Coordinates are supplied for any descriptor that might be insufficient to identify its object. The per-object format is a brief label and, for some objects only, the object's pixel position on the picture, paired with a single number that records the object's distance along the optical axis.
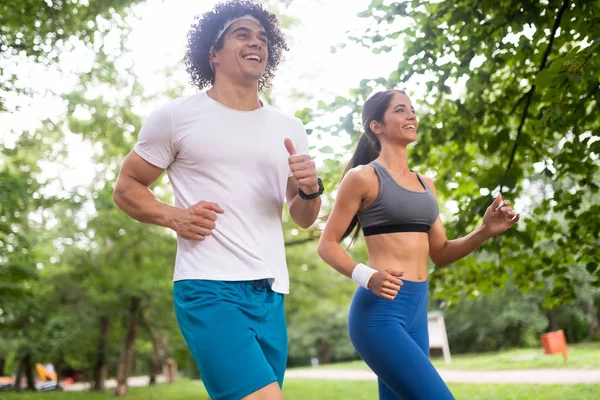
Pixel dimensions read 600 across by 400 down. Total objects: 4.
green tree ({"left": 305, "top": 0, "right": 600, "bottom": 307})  5.92
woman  3.10
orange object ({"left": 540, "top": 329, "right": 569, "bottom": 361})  18.96
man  2.43
